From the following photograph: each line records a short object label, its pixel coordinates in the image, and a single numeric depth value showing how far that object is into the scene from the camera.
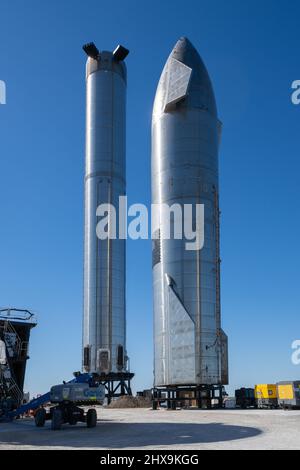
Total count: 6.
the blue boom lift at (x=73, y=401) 29.02
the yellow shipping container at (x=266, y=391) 48.56
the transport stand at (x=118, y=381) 61.29
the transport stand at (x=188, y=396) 46.59
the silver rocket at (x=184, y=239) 46.75
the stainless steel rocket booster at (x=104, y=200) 60.50
